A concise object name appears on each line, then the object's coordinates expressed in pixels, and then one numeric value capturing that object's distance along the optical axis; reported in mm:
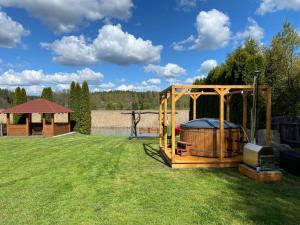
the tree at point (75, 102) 19483
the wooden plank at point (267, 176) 5382
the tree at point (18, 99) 19626
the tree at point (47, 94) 20075
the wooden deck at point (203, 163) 6611
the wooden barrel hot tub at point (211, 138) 7110
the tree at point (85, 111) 19495
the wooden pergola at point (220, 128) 6623
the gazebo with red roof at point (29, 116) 16193
